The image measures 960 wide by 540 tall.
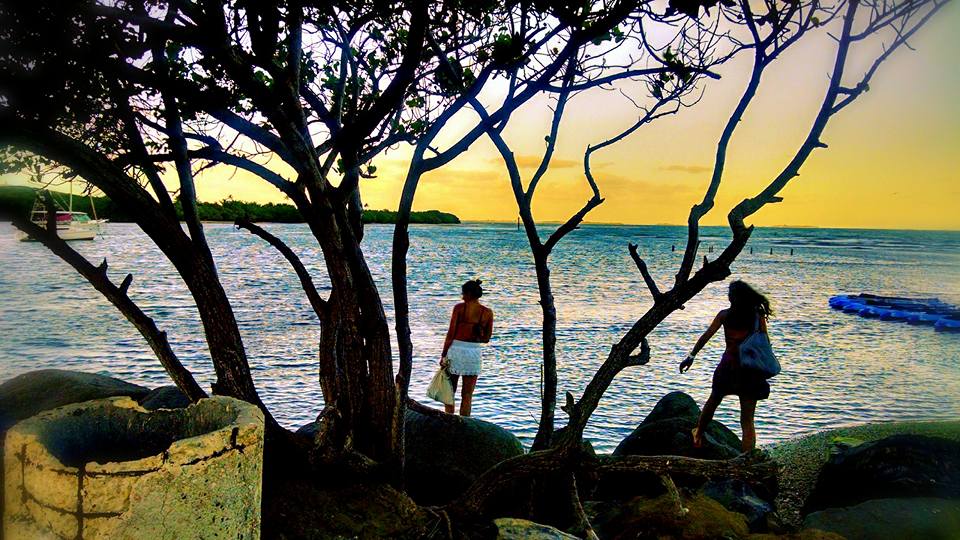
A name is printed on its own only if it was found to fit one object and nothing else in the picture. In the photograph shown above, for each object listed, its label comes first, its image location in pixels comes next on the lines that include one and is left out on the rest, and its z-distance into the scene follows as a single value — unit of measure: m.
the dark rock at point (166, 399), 8.06
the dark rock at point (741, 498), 6.26
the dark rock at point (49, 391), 8.09
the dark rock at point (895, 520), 5.32
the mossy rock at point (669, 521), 5.20
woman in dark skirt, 7.64
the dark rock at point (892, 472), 6.18
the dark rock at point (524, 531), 4.80
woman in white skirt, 9.45
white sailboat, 68.81
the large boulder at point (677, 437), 7.82
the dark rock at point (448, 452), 7.12
